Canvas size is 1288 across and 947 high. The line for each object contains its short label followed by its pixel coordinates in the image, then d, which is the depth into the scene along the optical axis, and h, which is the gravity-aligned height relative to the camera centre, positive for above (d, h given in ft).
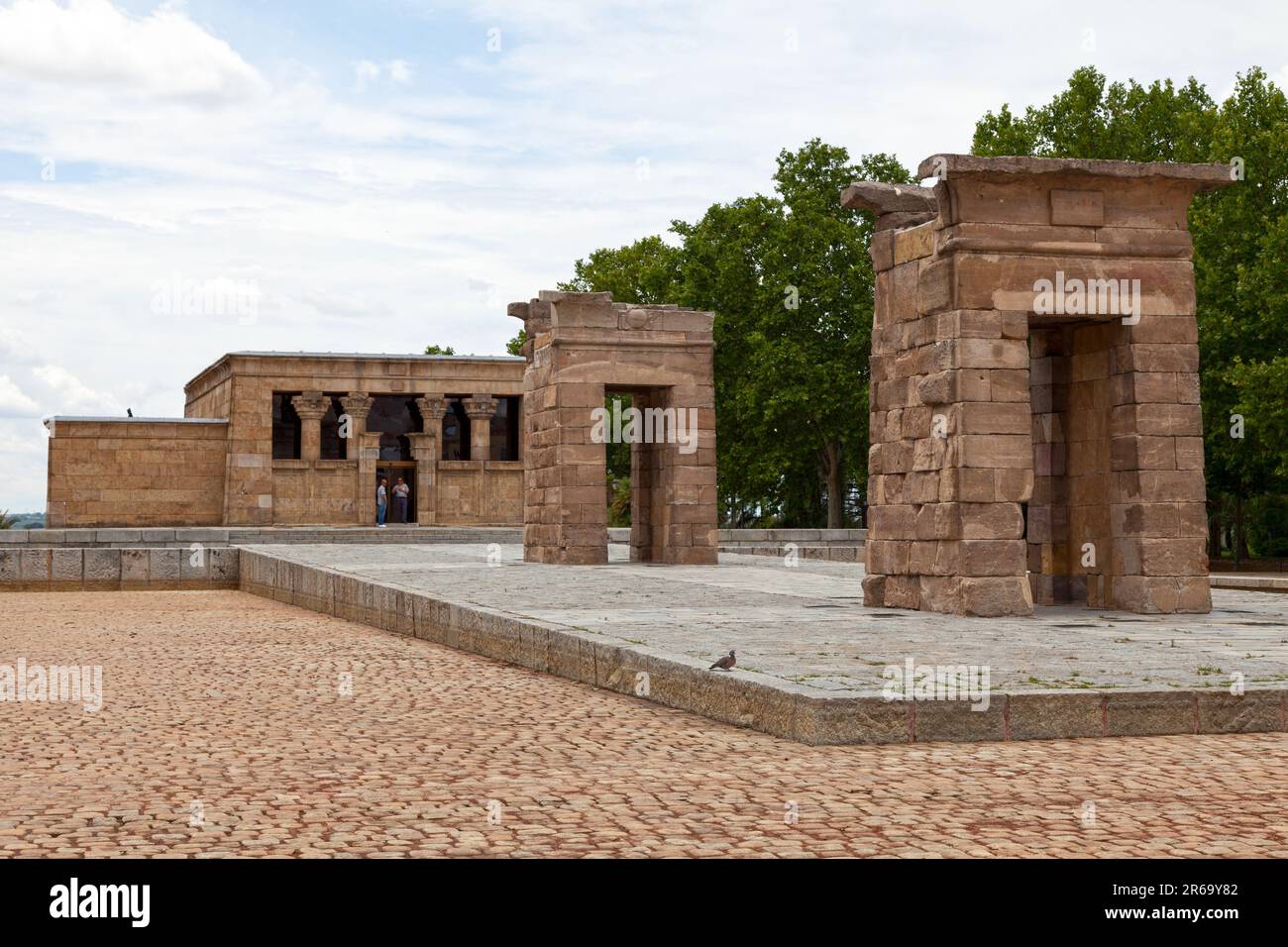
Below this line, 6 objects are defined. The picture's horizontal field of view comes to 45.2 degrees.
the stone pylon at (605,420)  78.54 +5.75
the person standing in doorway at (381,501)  144.25 +2.82
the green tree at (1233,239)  113.91 +22.82
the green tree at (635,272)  170.19 +31.16
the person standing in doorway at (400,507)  157.23 +2.49
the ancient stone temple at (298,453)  148.15 +7.90
